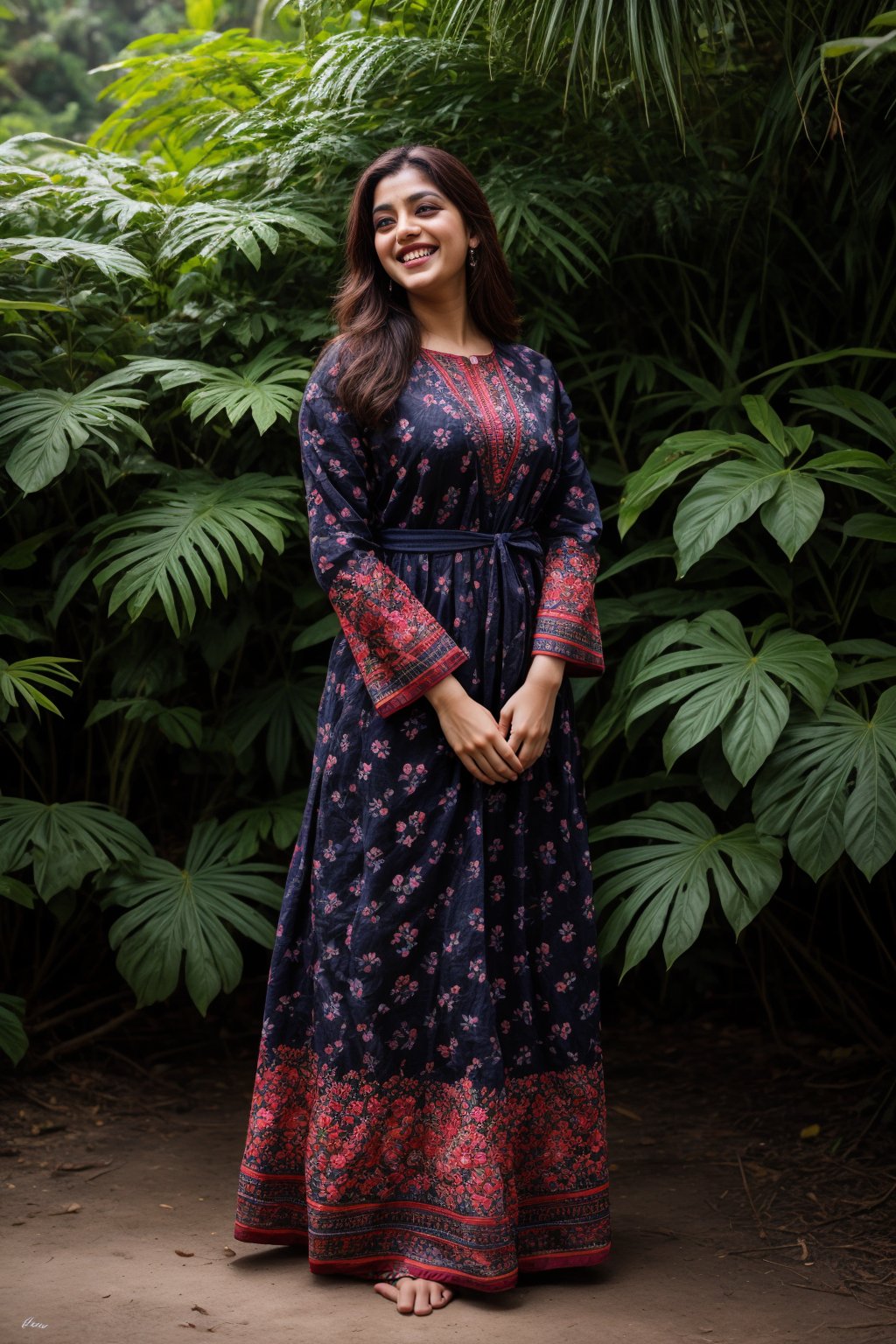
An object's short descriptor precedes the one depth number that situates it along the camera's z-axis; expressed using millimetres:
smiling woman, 2021
